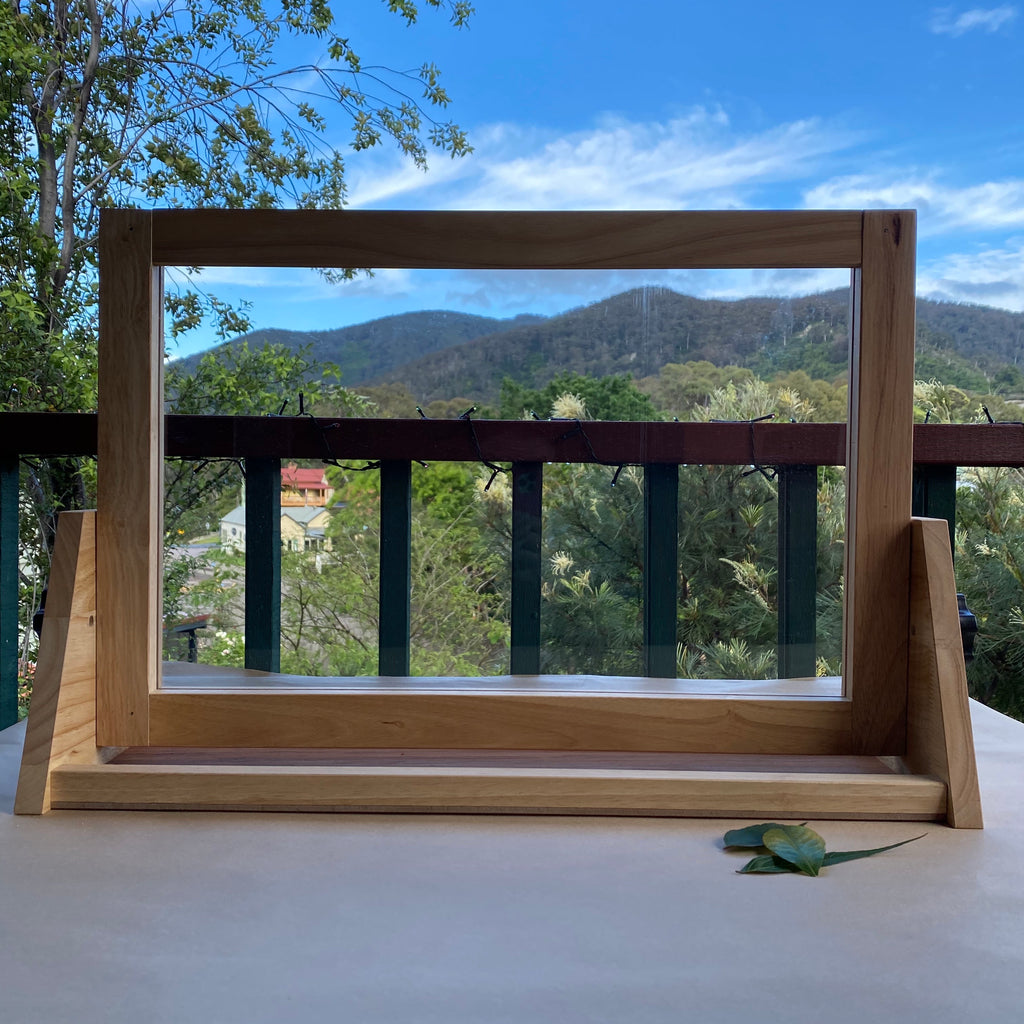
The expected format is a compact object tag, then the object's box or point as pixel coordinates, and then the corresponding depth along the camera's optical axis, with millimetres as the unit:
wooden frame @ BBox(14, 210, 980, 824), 577
